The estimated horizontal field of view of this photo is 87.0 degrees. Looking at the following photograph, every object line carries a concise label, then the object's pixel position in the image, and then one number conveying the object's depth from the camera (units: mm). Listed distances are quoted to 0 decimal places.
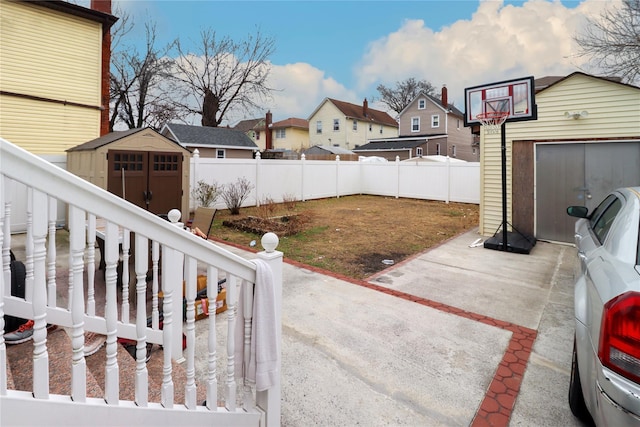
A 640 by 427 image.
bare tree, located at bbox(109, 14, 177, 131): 21078
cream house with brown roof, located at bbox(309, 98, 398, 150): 33906
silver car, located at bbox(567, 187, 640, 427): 1483
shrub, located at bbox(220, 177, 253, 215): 11281
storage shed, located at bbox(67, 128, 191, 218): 7574
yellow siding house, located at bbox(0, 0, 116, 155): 9727
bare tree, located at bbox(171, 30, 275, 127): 23891
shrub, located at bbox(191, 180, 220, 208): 11023
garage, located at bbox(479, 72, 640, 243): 6371
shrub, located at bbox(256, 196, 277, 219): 10402
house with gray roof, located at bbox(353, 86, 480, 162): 28312
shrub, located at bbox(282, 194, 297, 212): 11838
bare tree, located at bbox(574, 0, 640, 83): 11883
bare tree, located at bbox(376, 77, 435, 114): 38844
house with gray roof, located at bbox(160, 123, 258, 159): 20281
